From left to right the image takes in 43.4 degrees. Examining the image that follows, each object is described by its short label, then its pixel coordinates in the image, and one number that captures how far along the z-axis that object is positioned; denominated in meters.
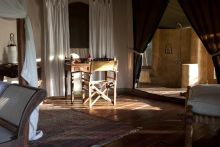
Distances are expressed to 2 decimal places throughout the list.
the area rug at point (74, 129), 3.31
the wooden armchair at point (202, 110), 2.95
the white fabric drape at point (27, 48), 3.18
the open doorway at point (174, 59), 7.09
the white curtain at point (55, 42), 5.78
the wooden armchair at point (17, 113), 2.14
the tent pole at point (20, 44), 3.29
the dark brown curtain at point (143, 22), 5.82
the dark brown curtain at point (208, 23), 4.84
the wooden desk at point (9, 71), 4.79
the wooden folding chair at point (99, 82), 5.06
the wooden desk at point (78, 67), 5.11
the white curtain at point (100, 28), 6.18
